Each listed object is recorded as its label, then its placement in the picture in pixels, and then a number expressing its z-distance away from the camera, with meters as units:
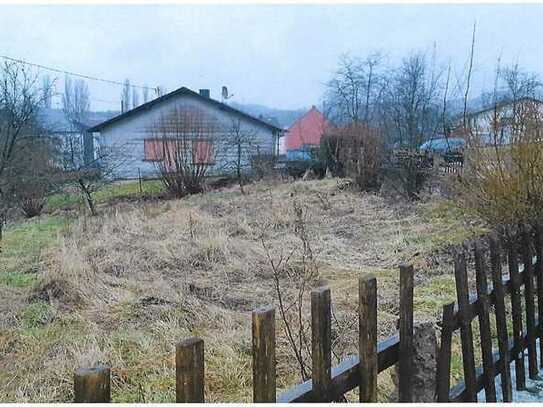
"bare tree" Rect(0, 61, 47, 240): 10.59
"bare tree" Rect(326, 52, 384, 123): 28.69
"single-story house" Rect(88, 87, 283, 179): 17.94
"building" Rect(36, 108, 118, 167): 16.40
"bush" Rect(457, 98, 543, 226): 5.12
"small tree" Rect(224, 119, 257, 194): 21.00
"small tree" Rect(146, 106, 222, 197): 17.41
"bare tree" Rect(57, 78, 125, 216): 14.53
